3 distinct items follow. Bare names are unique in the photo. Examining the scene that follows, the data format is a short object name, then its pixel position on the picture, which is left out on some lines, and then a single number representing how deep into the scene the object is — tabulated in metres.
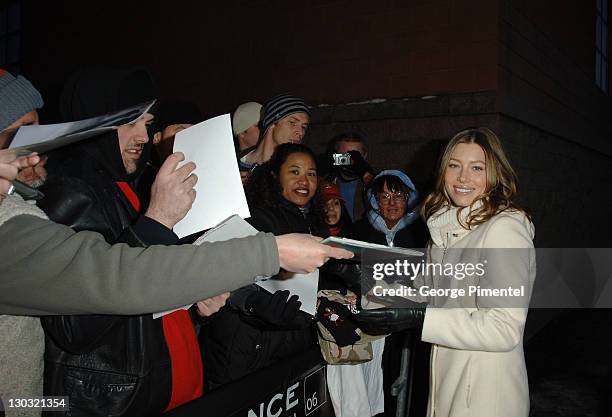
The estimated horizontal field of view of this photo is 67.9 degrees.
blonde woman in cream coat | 1.85
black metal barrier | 1.75
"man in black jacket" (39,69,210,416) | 1.40
